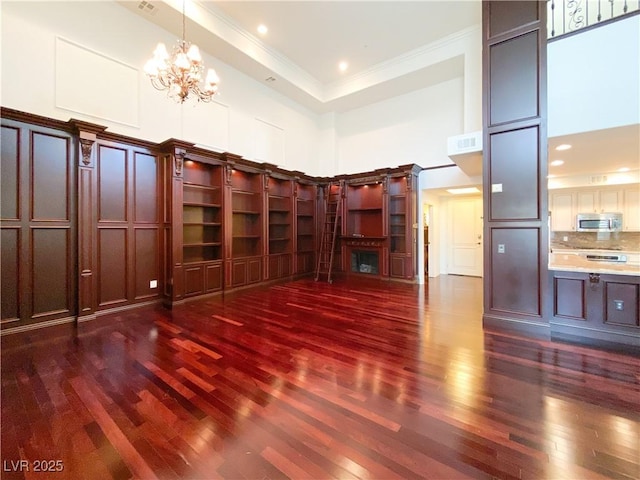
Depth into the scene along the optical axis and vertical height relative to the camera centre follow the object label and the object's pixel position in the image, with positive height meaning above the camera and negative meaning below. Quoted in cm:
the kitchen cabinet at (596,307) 304 -79
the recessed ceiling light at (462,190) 666 +123
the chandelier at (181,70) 338 +220
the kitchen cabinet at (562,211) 592 +61
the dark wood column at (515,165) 341 +96
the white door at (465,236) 757 +8
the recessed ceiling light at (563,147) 369 +127
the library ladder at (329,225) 754 +38
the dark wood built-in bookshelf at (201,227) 508 +23
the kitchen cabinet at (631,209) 527 +58
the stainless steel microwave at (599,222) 537 +34
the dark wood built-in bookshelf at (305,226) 752 +35
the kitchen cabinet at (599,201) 544 +79
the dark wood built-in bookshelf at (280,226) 682 +33
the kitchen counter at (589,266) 307 -33
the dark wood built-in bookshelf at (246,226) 591 +30
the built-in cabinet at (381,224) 664 +40
